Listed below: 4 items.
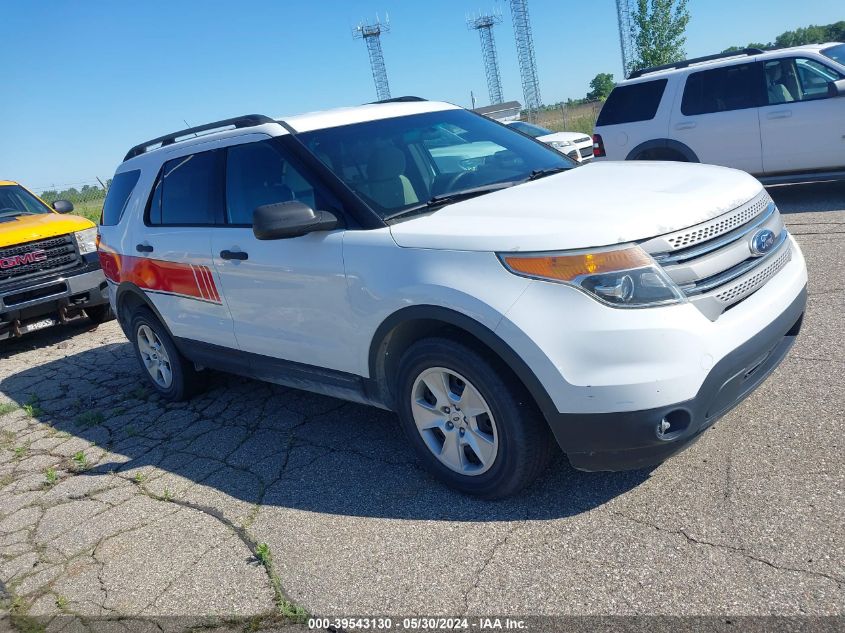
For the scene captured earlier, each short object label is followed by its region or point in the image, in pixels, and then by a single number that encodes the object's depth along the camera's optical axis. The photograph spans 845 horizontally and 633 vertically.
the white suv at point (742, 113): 8.38
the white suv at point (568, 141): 13.49
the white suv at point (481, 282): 2.76
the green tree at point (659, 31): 23.50
